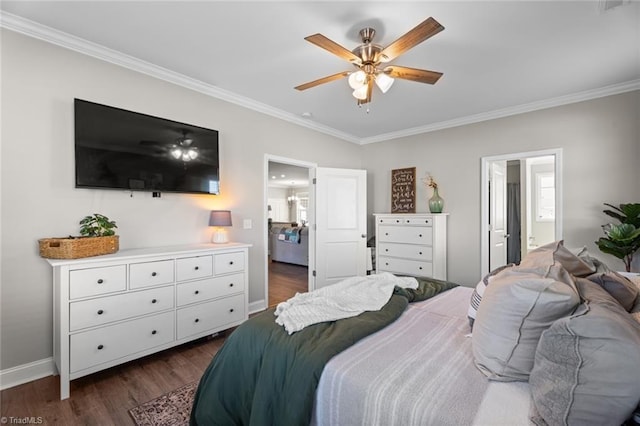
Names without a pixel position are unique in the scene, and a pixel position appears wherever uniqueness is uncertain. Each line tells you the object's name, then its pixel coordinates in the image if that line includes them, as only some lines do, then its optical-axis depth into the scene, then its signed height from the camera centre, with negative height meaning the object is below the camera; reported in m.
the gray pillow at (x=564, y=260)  1.33 -0.24
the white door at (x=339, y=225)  4.25 -0.20
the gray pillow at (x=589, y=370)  0.69 -0.41
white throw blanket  1.47 -0.54
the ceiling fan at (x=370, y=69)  1.90 +1.07
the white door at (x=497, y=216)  3.96 -0.06
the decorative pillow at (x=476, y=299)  1.42 -0.45
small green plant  2.22 -0.10
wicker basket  1.95 -0.24
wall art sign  4.57 +0.35
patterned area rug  1.69 -1.24
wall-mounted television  2.28 +0.55
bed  0.74 -0.60
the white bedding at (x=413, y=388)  0.87 -0.61
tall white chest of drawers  3.91 -0.47
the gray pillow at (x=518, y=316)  0.92 -0.36
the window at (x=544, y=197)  5.54 +0.28
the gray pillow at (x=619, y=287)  1.20 -0.33
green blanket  1.12 -0.69
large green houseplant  2.65 -0.23
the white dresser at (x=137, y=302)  1.90 -0.70
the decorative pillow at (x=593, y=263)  1.47 -0.28
